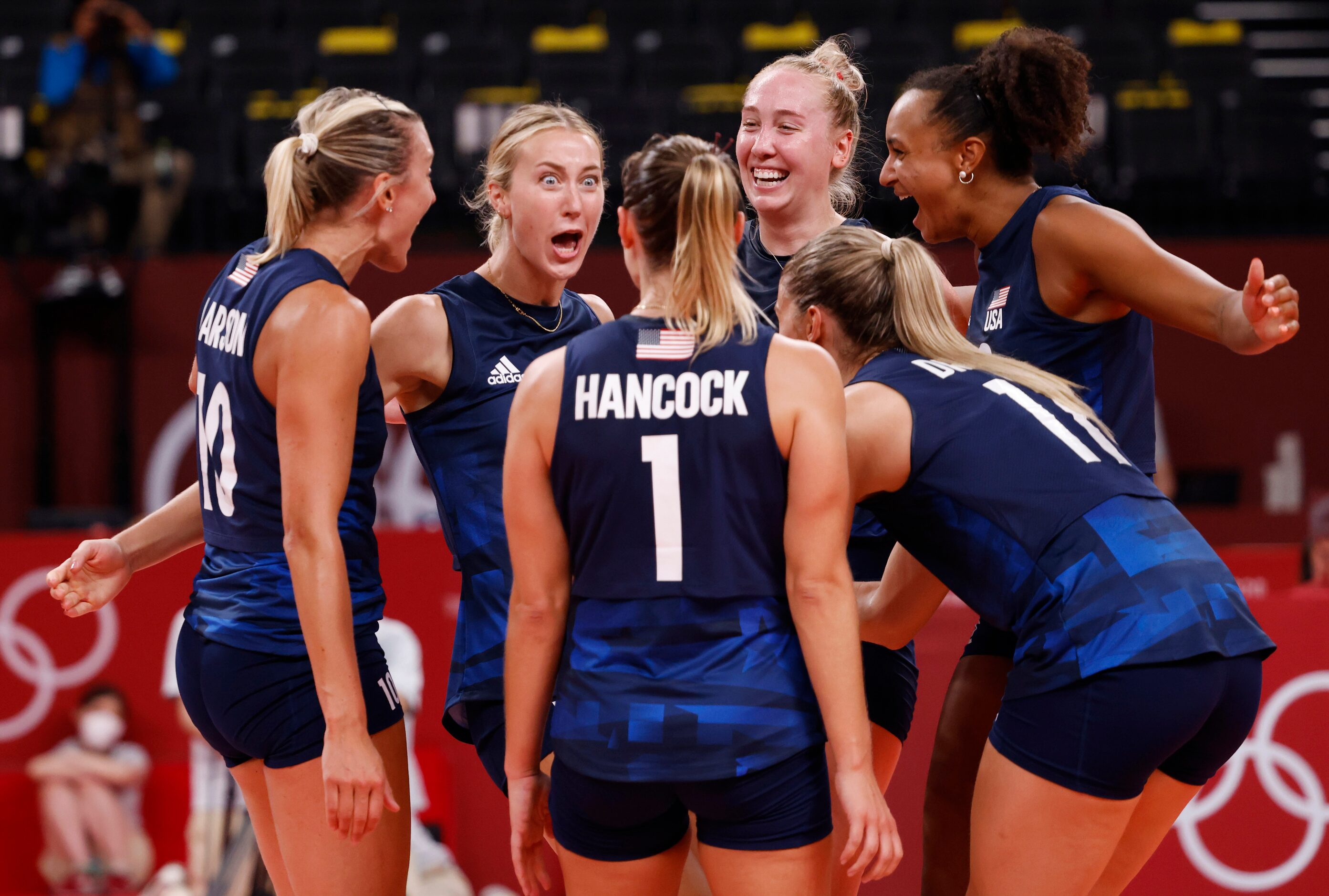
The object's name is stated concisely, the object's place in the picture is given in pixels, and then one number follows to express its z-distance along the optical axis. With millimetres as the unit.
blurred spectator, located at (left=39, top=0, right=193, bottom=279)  17766
